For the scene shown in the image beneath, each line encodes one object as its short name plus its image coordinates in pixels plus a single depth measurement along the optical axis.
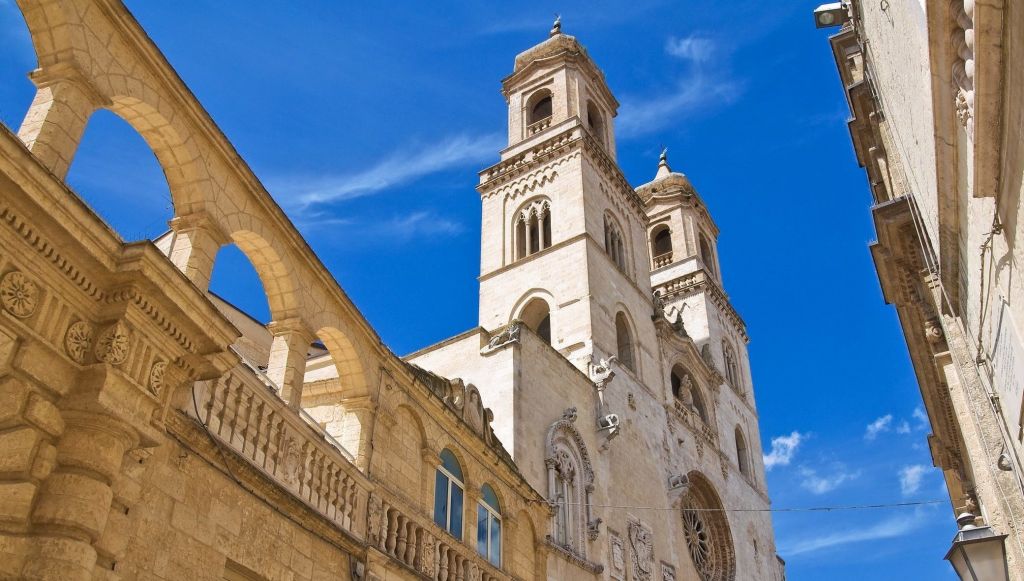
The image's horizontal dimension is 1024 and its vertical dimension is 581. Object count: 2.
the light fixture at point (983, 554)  6.04
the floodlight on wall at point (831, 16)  14.20
